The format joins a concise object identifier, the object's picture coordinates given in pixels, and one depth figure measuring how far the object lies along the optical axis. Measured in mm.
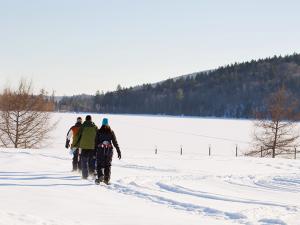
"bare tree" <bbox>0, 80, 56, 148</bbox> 38406
